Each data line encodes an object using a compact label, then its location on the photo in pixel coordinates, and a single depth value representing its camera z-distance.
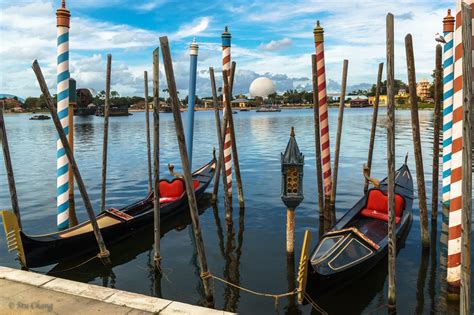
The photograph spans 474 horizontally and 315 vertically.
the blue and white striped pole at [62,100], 8.27
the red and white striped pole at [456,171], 5.43
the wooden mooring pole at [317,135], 9.69
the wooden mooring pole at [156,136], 6.85
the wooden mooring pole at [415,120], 7.01
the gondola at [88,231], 6.72
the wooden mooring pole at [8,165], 7.24
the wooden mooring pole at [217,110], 9.70
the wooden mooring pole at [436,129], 8.48
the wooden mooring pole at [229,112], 9.56
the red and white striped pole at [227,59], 10.50
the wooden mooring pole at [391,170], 5.43
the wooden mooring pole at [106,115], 9.62
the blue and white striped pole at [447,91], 7.39
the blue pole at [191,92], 11.98
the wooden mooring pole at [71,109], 9.63
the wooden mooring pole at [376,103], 10.85
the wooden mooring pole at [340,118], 10.52
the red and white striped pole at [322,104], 10.04
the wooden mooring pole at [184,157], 5.57
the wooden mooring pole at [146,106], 11.60
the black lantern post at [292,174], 6.79
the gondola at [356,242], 6.03
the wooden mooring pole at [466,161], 3.92
